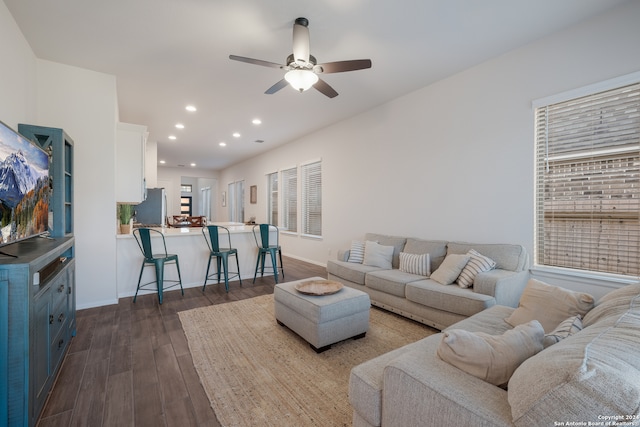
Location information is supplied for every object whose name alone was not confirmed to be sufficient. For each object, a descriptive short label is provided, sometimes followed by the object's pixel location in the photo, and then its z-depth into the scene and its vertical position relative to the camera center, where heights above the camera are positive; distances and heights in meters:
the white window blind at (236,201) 10.09 +0.32
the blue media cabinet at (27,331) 1.44 -0.69
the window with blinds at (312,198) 6.29 +0.26
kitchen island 4.05 -0.76
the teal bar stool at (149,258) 3.75 -0.66
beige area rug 1.79 -1.27
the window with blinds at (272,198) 7.96 +0.34
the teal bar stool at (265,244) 4.80 -0.63
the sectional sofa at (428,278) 2.71 -0.79
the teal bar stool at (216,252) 4.32 -0.66
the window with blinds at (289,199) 7.09 +0.26
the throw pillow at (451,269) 3.05 -0.64
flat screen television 1.72 +0.15
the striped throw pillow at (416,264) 3.48 -0.67
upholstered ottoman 2.48 -0.97
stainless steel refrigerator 6.92 +0.00
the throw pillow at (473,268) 2.93 -0.60
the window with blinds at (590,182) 2.46 +0.27
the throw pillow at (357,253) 4.21 -0.64
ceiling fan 2.44 +1.26
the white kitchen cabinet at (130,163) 3.89 +0.64
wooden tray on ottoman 2.71 -0.78
